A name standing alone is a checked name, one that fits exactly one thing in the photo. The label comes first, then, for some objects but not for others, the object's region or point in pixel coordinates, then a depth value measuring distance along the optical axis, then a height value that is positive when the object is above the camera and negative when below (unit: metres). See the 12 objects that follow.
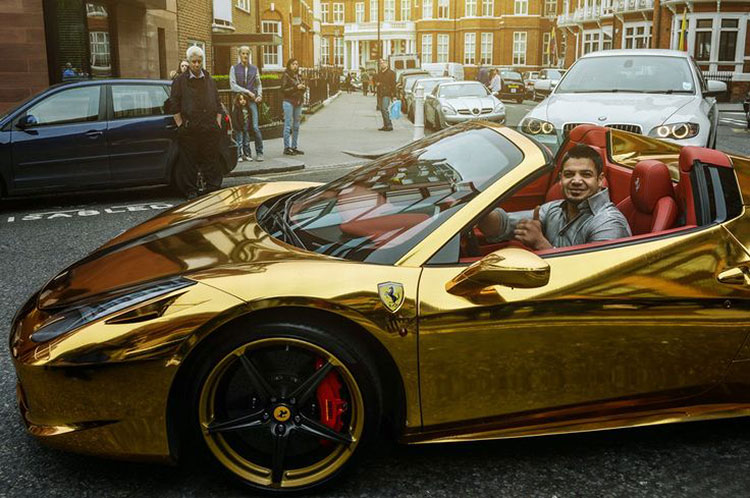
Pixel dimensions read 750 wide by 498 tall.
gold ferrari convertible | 2.65 -0.87
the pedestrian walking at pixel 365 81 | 56.43 +0.15
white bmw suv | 8.68 -0.19
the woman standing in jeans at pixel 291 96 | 14.41 -0.23
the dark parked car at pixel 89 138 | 9.11 -0.63
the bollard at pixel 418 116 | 14.42 -0.61
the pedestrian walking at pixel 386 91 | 21.34 -0.22
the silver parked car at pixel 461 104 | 20.44 -0.56
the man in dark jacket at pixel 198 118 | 9.30 -0.40
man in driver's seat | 3.37 -0.57
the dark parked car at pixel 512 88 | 44.53 -0.31
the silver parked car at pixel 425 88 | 25.27 -0.20
